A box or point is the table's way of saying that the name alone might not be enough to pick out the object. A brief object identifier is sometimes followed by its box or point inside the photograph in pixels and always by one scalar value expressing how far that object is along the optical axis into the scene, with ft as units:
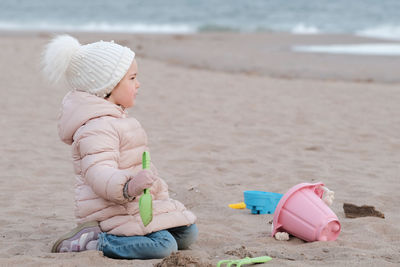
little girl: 16.96
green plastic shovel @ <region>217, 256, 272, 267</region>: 16.22
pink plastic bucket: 18.86
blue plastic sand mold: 22.76
